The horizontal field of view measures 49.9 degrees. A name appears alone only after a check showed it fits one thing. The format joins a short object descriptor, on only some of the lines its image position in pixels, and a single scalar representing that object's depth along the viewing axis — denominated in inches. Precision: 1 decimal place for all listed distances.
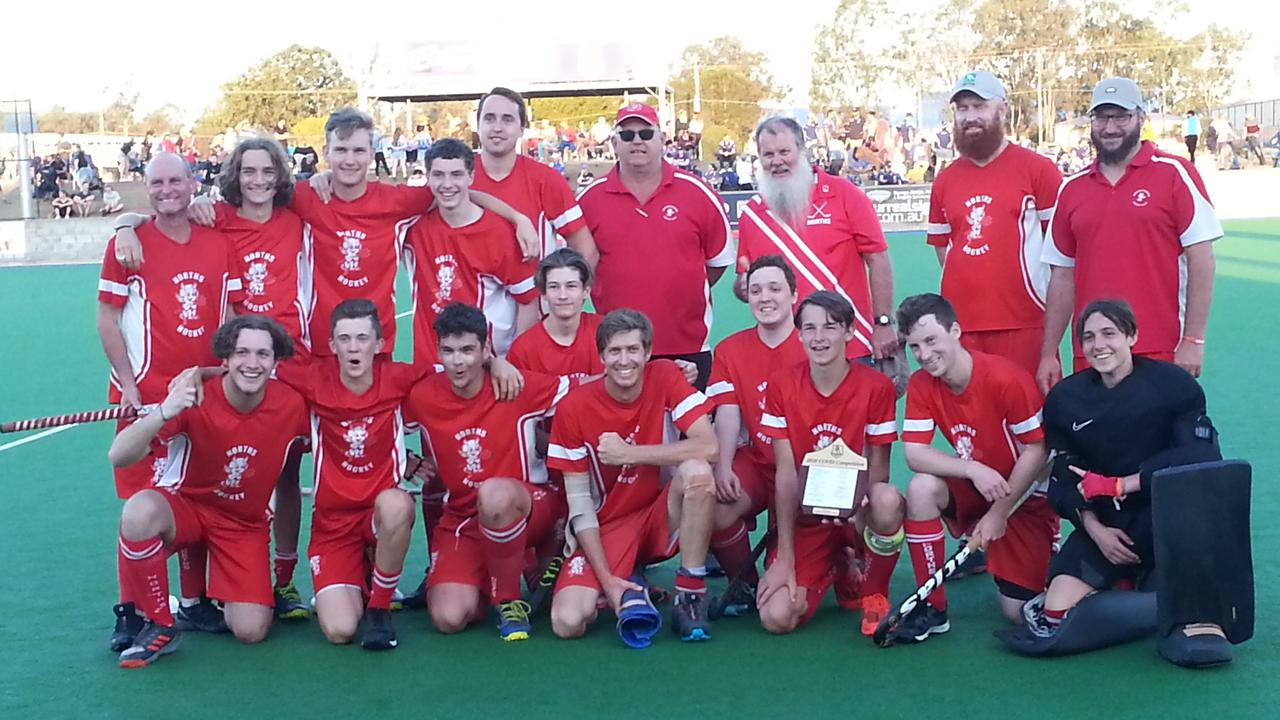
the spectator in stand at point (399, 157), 1336.1
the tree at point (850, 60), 2240.4
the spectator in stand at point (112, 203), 1196.5
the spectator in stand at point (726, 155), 1352.1
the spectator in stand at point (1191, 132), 1256.2
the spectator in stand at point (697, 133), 1446.9
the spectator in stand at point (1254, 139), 1369.3
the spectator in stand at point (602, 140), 1493.6
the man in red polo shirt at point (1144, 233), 204.2
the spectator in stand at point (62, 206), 1167.6
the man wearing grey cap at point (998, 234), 224.4
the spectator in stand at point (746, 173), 1156.5
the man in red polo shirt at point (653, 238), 238.4
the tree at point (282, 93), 2223.2
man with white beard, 235.0
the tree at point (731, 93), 2329.0
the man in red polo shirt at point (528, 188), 233.5
